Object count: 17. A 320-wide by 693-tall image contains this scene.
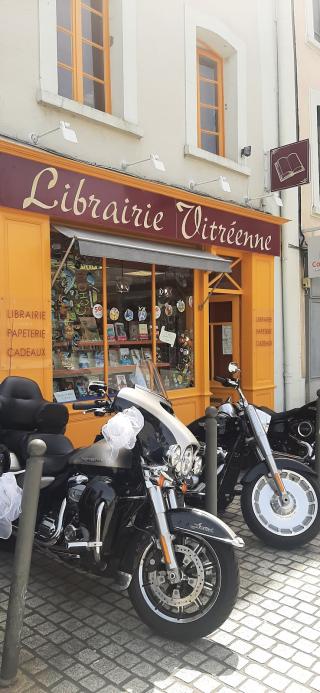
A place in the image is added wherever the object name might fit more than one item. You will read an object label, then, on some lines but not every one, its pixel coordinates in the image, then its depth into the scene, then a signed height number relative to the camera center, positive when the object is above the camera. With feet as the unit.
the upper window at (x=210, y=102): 25.90 +11.29
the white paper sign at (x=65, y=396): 20.15 -2.23
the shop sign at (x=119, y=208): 17.53 +4.93
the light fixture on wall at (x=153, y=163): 21.08 +6.78
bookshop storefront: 17.78 +2.15
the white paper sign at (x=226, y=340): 28.25 -0.29
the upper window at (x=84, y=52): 20.12 +10.87
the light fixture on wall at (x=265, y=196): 27.01 +6.78
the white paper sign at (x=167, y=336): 24.30 -0.04
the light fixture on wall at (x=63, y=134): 18.03 +6.78
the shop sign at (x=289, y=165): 25.84 +8.26
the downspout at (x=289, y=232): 28.78 +5.53
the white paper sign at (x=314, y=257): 29.71 +4.19
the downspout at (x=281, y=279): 28.69 +2.96
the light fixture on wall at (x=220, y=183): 23.99 +6.86
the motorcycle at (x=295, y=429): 18.76 -3.34
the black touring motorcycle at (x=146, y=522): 9.12 -3.30
